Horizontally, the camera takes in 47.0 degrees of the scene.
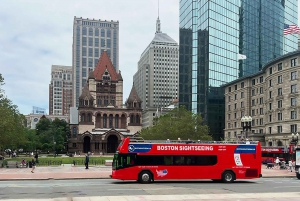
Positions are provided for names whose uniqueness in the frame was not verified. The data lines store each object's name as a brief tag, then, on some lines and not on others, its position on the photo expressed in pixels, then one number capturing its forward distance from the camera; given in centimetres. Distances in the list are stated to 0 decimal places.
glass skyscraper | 9125
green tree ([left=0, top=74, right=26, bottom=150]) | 4610
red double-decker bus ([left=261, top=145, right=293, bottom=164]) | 5431
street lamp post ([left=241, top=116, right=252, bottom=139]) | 4053
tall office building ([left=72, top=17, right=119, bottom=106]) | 19945
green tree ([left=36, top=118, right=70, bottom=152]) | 9925
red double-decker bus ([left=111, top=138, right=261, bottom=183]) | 2536
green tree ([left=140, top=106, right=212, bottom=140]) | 6231
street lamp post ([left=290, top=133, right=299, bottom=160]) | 4090
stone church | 11412
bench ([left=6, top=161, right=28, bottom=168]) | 4291
